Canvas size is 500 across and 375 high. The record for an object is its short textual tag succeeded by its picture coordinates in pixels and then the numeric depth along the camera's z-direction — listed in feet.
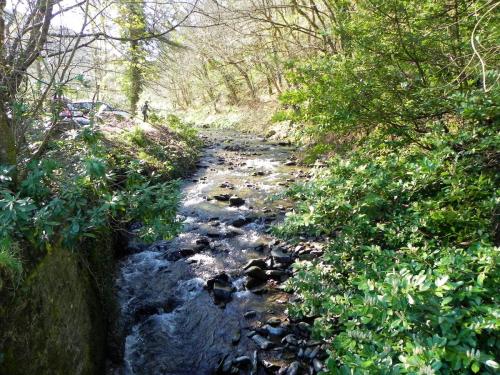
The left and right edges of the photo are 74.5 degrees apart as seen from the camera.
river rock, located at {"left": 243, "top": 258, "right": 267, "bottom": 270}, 22.21
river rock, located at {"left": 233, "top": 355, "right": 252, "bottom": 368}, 14.55
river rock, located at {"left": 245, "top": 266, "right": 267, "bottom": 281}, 20.93
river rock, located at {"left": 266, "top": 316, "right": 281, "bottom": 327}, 16.83
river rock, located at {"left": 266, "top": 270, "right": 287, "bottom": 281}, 20.89
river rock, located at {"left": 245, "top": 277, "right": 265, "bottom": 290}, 20.32
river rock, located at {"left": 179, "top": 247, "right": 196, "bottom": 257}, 24.99
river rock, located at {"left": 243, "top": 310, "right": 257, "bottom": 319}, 17.87
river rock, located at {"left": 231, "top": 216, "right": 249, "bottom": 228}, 29.45
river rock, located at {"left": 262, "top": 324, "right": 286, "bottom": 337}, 16.17
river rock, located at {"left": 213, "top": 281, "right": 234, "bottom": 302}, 19.58
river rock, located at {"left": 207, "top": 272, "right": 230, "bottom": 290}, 20.78
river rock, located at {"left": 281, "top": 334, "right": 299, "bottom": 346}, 15.29
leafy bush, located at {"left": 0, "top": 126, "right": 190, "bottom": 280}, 9.56
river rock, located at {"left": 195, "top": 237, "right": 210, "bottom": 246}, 26.37
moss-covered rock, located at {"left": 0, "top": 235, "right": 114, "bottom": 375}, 9.59
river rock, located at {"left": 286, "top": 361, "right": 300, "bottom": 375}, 13.62
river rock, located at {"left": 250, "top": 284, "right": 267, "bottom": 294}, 19.76
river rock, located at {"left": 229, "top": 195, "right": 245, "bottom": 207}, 34.21
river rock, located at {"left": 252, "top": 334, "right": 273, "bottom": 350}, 15.38
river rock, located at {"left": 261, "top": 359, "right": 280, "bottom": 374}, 14.11
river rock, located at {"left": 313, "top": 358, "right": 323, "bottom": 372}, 13.52
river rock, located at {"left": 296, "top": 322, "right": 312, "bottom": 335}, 15.78
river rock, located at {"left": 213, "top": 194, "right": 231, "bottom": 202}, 36.20
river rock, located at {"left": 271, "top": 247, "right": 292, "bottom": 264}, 22.44
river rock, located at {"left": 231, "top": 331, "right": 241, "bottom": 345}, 16.25
